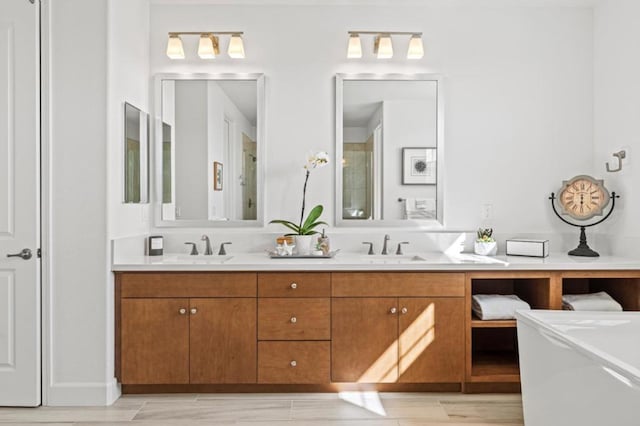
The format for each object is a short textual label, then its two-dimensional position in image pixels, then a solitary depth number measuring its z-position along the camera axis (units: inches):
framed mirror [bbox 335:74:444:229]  137.3
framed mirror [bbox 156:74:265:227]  137.8
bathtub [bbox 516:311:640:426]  64.4
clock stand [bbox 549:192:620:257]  126.7
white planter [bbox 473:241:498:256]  131.5
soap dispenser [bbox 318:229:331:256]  129.4
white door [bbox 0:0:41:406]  110.4
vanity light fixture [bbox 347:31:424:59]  134.6
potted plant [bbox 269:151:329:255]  128.8
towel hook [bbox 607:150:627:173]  127.0
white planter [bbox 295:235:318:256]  128.6
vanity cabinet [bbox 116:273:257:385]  113.7
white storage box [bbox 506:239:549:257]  125.0
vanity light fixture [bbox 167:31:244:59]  134.8
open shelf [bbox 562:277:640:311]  118.3
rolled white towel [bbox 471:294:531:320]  115.9
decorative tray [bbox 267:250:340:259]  124.6
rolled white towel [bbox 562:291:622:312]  116.3
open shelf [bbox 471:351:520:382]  116.2
